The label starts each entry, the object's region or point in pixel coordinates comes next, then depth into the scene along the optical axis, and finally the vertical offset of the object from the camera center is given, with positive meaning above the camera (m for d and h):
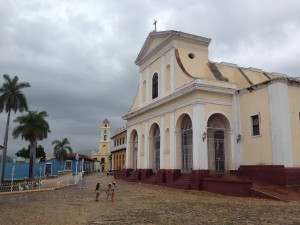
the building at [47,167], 46.59 -0.41
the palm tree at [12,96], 32.62 +7.07
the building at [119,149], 52.56 +2.78
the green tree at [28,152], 66.25 +2.58
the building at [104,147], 83.12 +4.66
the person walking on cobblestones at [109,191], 14.66 -1.23
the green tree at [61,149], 52.06 +2.60
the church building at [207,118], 17.20 +2.99
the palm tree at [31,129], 35.22 +3.98
